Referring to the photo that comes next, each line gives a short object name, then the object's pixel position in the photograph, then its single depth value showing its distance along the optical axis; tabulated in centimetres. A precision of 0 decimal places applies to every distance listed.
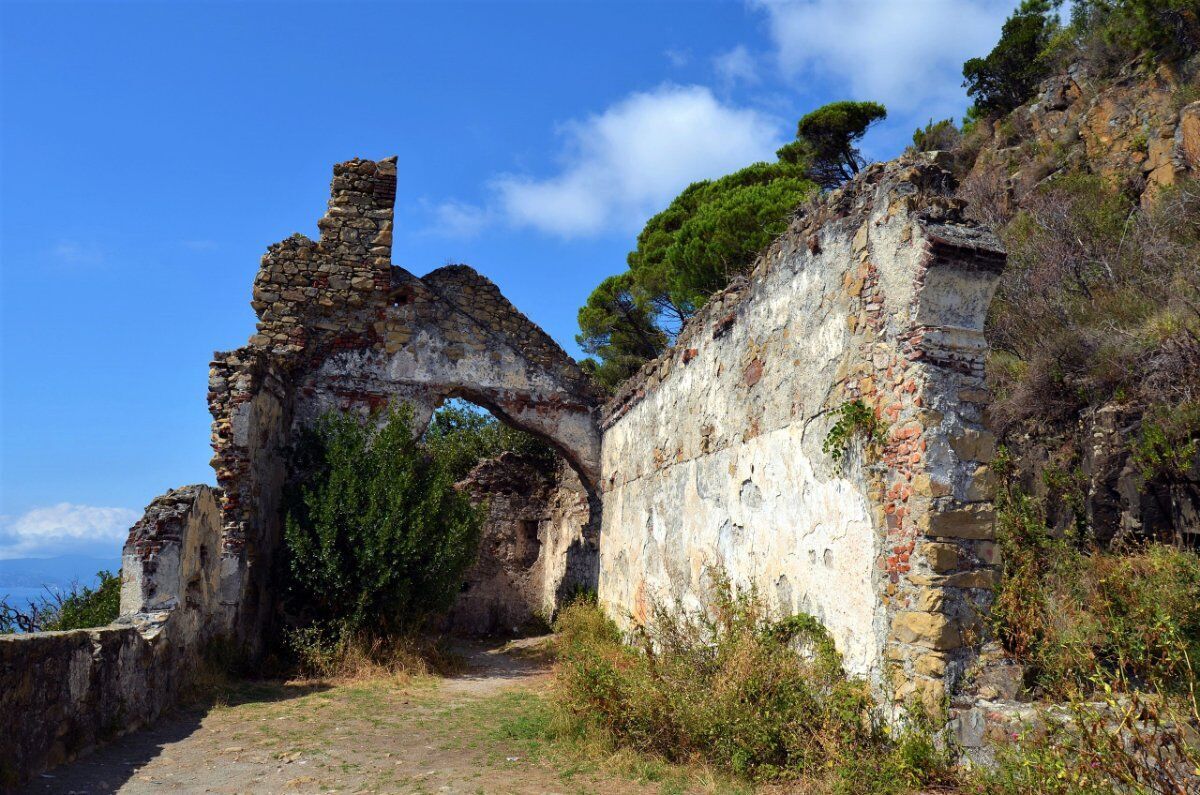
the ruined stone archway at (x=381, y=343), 1191
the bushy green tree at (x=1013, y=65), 2270
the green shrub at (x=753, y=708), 425
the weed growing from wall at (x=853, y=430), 488
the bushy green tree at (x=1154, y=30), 1566
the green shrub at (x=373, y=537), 962
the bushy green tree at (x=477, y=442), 1858
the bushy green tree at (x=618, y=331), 2166
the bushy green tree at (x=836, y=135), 2314
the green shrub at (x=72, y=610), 918
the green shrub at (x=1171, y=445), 702
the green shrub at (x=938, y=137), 2264
